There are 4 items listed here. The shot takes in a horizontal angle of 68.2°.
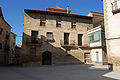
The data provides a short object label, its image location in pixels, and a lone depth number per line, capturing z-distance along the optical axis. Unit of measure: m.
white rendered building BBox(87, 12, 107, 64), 14.17
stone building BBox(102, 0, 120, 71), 9.05
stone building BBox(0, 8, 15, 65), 16.53
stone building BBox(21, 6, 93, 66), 14.45
